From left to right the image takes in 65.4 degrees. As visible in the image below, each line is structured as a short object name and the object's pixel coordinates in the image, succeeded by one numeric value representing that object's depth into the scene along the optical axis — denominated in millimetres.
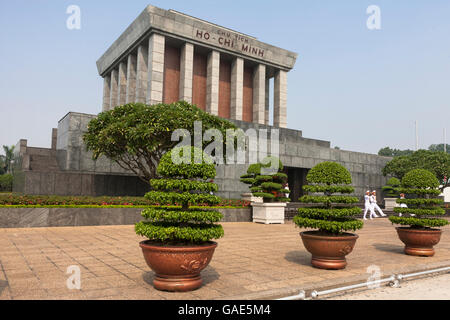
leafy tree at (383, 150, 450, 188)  35906
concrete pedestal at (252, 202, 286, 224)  20062
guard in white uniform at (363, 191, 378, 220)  25781
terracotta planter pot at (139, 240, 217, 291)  5965
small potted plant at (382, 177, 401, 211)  34094
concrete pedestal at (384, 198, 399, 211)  34031
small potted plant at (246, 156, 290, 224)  20125
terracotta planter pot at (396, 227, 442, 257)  10336
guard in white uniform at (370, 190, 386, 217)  26230
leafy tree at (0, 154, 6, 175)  65875
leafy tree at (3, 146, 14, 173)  63769
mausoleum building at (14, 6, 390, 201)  25562
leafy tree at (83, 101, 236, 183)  19078
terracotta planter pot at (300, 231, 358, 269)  7965
